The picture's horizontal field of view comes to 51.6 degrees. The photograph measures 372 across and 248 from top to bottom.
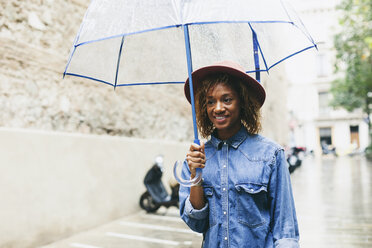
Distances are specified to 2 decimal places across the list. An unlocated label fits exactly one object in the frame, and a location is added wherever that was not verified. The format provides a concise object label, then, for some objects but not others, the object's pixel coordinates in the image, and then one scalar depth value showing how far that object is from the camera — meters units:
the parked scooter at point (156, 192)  6.58
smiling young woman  1.66
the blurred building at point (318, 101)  38.97
